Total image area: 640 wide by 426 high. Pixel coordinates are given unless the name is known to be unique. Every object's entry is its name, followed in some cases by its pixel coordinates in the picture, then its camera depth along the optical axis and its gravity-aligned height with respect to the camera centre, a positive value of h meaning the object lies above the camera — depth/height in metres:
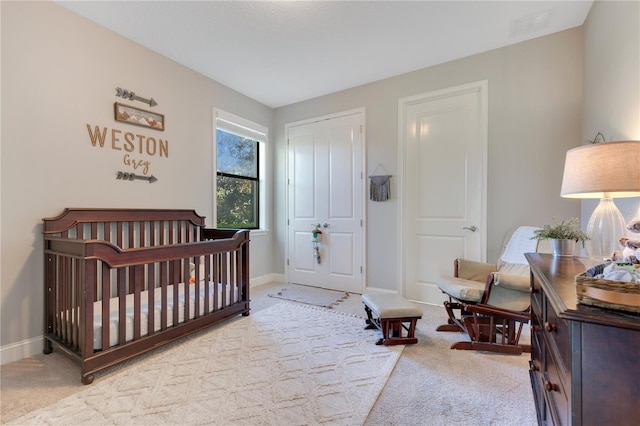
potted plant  1.53 -0.13
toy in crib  2.74 -0.57
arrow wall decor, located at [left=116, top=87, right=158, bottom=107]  2.52 +1.08
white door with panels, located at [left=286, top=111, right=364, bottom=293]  3.64 +0.16
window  3.62 +0.56
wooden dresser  0.66 -0.37
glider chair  1.97 -0.67
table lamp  1.18 +0.14
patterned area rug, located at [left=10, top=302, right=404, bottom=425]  1.42 -1.02
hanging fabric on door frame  3.36 +0.33
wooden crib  1.74 -0.56
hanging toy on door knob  3.89 -0.36
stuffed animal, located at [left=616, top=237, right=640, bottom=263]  0.94 -0.13
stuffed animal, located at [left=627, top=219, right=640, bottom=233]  1.05 -0.05
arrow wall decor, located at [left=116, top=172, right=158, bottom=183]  2.55 +0.34
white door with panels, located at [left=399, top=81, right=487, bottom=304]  2.90 +0.33
